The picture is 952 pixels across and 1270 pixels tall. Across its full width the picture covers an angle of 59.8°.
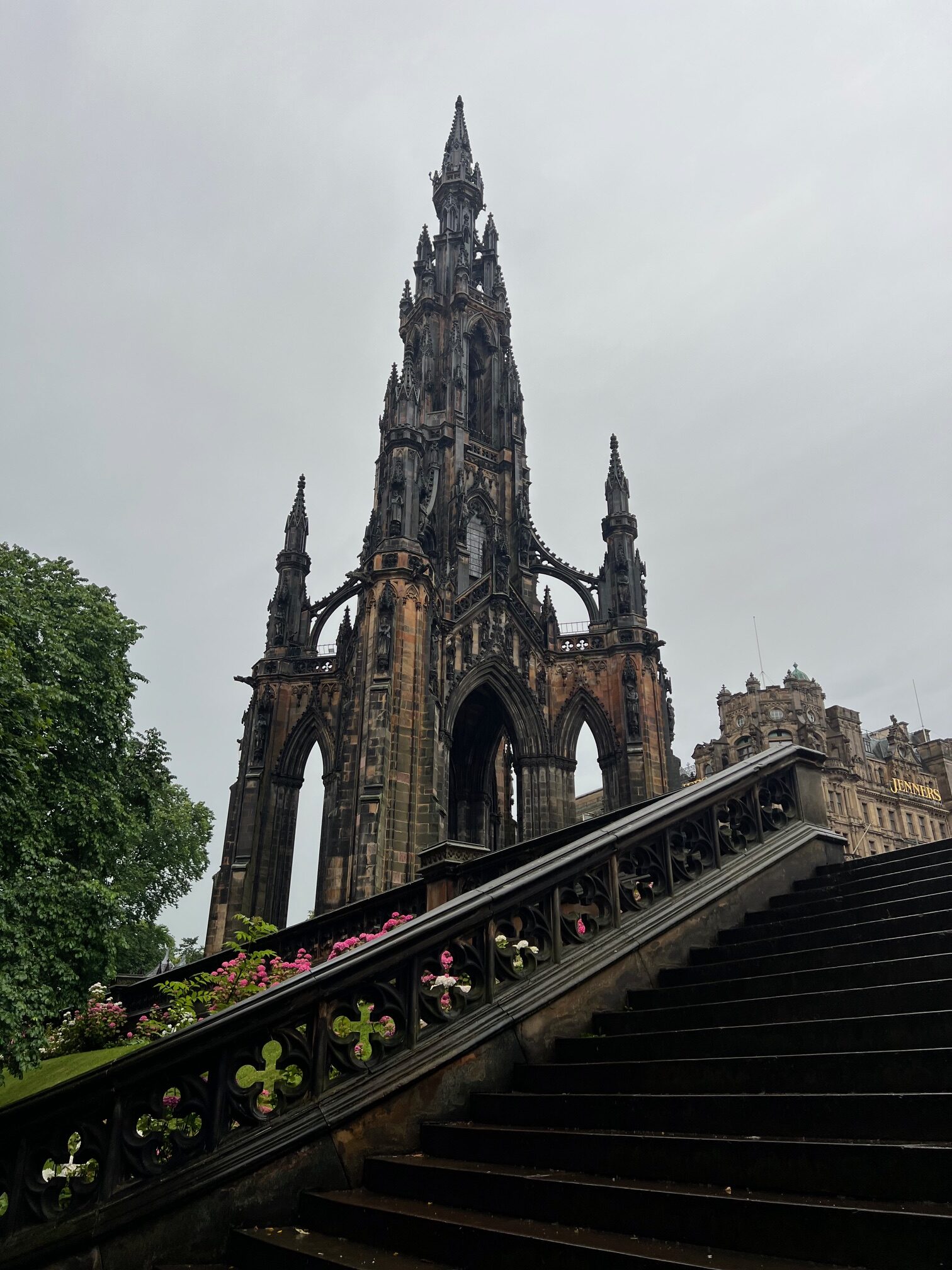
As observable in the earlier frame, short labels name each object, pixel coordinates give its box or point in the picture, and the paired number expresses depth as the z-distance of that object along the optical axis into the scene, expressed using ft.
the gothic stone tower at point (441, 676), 71.77
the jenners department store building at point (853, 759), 185.98
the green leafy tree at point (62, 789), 39.22
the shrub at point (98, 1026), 44.62
